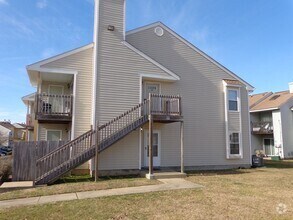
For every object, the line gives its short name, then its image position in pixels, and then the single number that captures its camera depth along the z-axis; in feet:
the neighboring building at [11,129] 198.92
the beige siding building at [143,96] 46.88
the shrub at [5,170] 41.16
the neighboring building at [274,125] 93.81
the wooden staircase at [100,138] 37.76
